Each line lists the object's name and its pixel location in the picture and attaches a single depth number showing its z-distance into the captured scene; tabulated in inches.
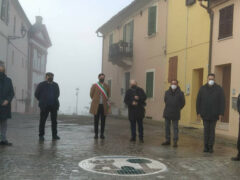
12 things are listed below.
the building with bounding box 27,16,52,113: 1100.1
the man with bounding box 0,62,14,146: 254.1
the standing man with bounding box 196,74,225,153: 258.0
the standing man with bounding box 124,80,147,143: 303.2
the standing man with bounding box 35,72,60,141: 294.6
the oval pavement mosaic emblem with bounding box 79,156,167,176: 180.4
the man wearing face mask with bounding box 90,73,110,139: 305.7
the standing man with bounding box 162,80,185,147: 284.8
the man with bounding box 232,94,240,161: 224.9
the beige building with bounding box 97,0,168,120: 585.5
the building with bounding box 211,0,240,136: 389.7
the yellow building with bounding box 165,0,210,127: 459.9
